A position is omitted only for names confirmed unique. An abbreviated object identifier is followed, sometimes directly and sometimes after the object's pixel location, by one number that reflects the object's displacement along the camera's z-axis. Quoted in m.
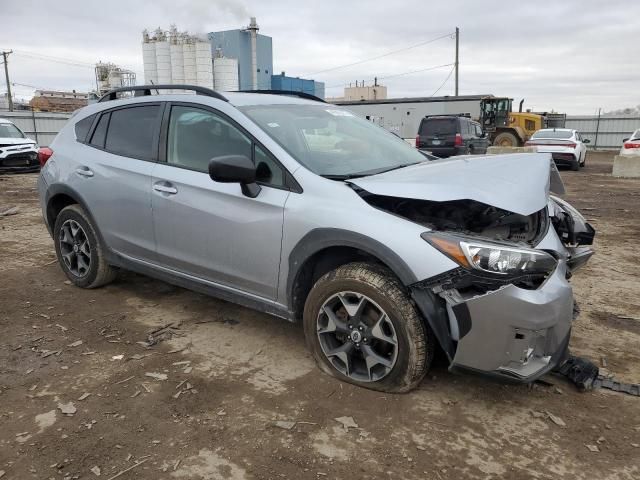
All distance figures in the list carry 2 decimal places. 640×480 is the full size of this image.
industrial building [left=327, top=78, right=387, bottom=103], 66.00
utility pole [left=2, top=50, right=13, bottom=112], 50.44
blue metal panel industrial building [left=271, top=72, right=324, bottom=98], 38.88
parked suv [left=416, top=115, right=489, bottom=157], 16.08
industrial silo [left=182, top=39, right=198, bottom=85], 33.41
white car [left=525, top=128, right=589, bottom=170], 17.62
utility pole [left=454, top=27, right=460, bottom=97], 40.11
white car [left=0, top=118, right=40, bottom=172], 15.84
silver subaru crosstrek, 2.59
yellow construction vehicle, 26.17
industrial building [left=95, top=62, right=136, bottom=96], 39.38
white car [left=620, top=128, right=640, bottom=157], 16.02
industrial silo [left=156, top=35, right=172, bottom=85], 34.00
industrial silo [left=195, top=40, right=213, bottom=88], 33.34
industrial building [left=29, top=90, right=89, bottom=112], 50.28
